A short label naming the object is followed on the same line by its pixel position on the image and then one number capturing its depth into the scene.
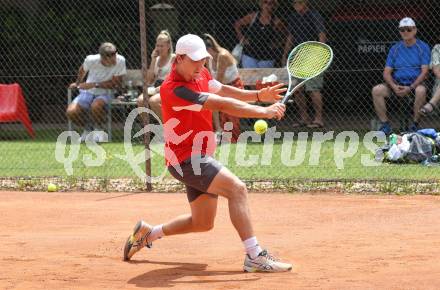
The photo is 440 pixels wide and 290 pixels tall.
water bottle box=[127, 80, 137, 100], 15.42
